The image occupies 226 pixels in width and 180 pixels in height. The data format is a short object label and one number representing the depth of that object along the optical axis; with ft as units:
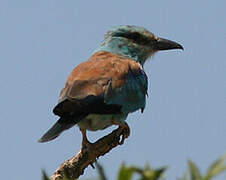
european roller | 29.22
